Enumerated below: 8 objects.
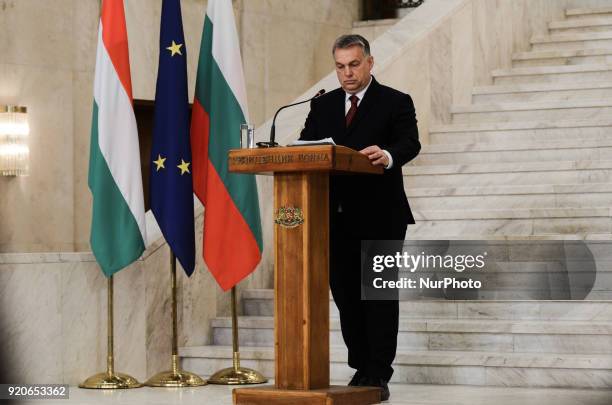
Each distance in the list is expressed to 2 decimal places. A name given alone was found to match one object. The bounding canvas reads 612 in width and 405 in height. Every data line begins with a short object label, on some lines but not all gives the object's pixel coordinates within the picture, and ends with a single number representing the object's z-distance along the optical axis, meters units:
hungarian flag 12.17
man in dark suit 10.13
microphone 9.47
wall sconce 18.02
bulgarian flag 12.31
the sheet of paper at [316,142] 9.22
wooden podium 9.31
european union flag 12.23
